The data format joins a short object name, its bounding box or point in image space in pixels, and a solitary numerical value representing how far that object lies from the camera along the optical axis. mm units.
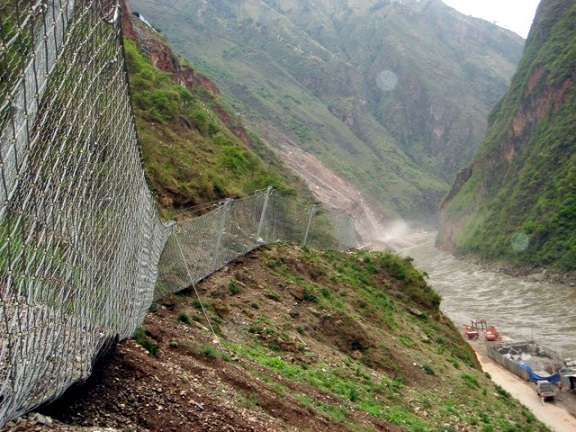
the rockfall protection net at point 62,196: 2826
